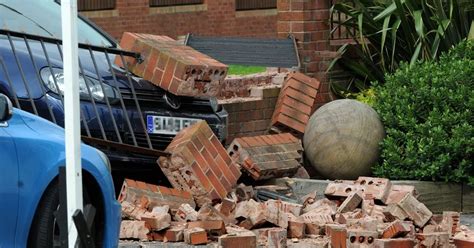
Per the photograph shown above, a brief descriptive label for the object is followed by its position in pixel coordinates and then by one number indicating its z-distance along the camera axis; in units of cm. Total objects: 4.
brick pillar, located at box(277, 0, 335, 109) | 1755
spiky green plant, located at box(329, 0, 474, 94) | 1703
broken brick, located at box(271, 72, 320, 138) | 1648
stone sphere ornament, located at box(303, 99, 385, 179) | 1570
